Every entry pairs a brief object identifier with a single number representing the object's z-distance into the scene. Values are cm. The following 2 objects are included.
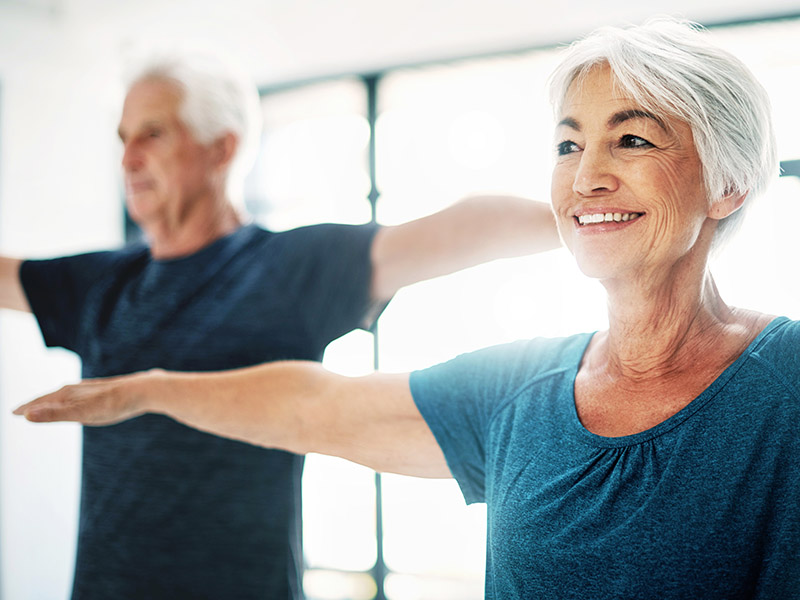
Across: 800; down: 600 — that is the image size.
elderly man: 134
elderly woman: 77
